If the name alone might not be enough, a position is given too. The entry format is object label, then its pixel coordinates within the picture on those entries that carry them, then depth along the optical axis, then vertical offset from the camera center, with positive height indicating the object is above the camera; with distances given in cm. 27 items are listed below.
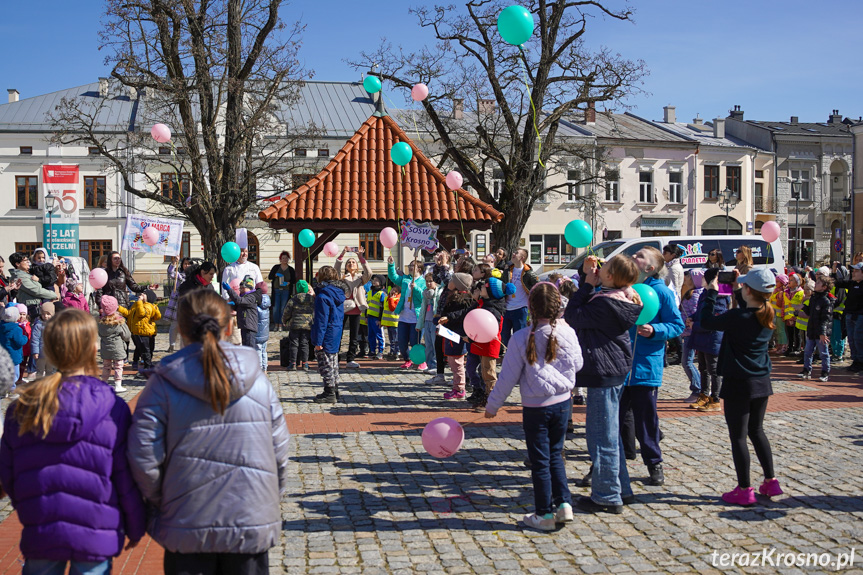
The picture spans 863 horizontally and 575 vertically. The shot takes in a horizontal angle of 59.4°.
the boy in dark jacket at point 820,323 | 1121 -86
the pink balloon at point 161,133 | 1325 +242
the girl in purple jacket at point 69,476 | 279 -77
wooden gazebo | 1636 +157
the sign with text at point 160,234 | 1722 +87
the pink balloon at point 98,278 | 1155 -11
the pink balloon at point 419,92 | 1380 +324
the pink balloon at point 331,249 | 1573 +42
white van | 1730 +45
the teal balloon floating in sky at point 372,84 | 1367 +335
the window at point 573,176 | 4312 +520
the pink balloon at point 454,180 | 1348 +158
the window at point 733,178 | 4825 +562
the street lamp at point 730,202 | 4662 +400
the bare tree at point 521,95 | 2147 +498
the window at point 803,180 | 5069 +573
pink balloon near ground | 531 -118
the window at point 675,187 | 4706 +494
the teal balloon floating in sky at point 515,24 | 842 +275
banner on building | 2361 +163
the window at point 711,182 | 4775 +531
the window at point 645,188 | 4656 +485
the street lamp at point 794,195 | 4349 +463
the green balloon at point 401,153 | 1307 +201
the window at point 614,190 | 4559 +468
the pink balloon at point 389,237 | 1310 +55
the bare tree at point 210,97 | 2042 +491
